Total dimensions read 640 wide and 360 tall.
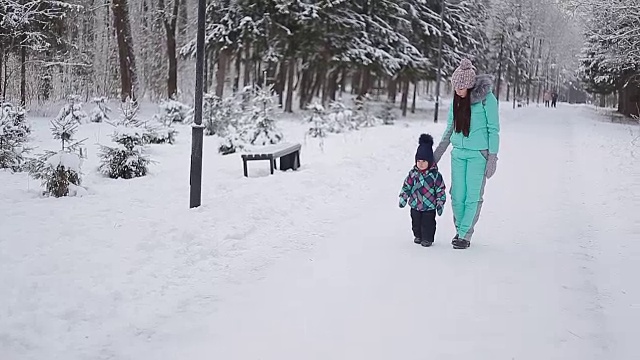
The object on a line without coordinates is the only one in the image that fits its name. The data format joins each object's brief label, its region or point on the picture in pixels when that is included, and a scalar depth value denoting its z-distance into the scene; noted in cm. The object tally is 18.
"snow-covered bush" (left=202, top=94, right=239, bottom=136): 1762
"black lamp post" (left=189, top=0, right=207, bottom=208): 730
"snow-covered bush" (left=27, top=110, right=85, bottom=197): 823
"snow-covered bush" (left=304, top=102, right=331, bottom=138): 1895
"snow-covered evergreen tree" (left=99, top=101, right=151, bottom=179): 1062
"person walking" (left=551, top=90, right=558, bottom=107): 6724
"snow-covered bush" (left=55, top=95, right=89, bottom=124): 1620
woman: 627
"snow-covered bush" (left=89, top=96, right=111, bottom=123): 1983
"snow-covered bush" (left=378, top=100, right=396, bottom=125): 2795
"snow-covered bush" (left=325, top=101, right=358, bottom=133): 2061
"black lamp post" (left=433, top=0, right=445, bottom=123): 2824
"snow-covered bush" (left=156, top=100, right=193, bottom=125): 1993
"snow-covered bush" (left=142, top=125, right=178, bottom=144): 1586
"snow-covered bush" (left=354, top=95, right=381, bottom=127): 2408
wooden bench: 1089
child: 637
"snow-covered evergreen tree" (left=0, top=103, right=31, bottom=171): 1024
